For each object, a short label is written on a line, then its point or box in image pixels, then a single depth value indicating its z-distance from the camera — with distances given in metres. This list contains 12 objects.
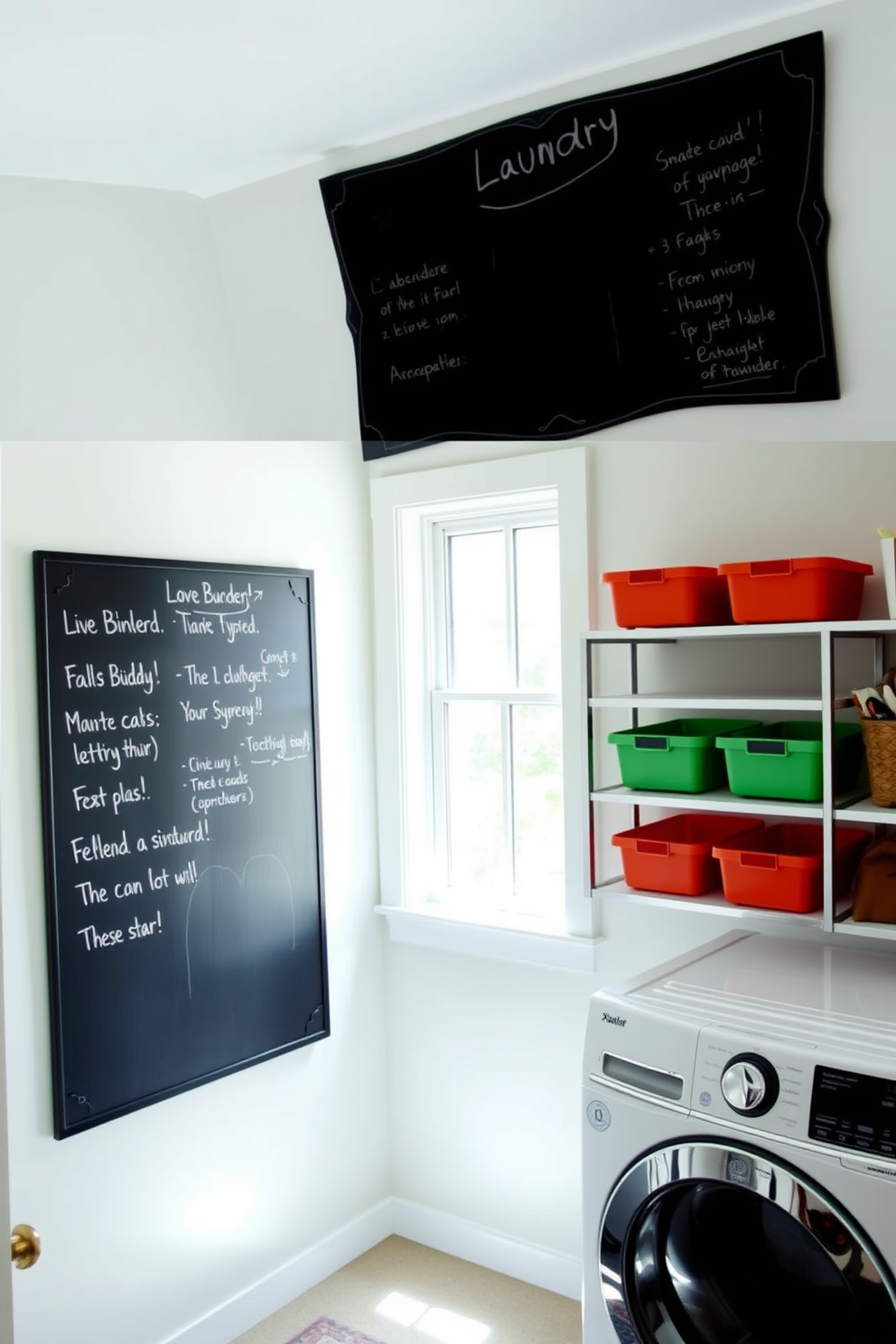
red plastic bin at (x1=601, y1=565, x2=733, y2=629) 2.06
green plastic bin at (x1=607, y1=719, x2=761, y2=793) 2.04
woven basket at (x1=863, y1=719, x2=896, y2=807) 1.79
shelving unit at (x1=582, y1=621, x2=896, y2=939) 1.83
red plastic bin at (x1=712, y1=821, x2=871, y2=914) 1.91
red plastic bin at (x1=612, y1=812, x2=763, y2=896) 2.06
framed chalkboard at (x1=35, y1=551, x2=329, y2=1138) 2.21
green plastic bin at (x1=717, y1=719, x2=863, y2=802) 1.88
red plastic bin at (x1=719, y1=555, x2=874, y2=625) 1.88
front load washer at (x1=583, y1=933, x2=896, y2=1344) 1.52
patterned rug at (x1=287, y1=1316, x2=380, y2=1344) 2.52
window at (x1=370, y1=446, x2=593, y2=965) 2.81
